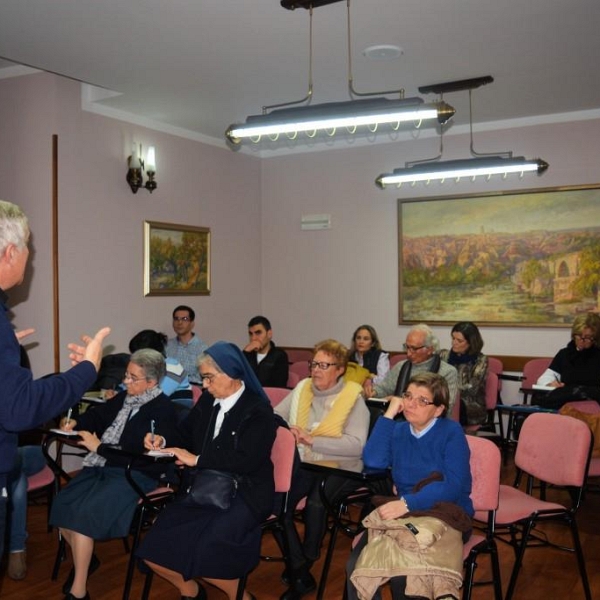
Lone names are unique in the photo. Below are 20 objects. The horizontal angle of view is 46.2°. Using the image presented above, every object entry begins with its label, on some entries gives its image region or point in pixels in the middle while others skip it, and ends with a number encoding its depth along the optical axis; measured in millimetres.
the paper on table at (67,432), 3717
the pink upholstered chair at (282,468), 3443
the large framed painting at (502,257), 6992
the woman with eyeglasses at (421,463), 2941
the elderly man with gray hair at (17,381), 1973
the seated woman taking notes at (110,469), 3562
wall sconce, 6723
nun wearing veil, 3154
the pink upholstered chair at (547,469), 3391
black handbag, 3227
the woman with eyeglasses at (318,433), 3713
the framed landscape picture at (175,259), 7074
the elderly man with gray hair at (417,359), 5258
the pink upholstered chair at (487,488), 3164
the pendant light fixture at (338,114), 3906
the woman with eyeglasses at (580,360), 5676
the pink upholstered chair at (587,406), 4891
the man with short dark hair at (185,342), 6941
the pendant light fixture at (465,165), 5957
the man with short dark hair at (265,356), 6277
